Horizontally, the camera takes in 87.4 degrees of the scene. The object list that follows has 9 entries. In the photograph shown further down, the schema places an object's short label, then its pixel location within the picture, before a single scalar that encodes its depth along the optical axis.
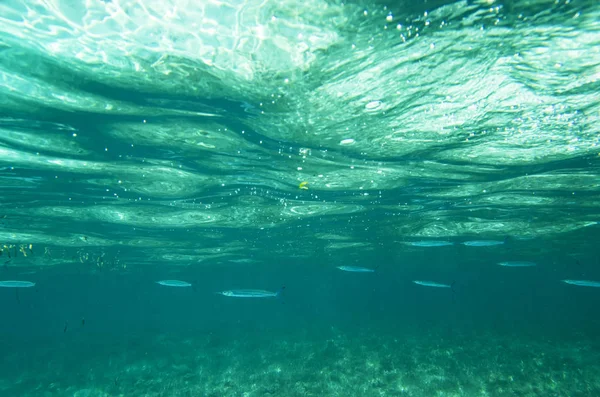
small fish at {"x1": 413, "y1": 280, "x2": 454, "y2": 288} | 17.81
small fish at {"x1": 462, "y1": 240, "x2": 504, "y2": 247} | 15.69
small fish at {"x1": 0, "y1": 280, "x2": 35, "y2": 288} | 16.34
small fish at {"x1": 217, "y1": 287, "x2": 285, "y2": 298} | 15.70
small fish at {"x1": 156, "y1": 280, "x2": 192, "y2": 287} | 17.31
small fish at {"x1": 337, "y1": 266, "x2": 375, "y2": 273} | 17.95
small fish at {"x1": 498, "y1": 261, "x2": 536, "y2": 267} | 17.56
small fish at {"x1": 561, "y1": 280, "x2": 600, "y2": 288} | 17.25
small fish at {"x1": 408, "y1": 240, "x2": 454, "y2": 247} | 16.27
